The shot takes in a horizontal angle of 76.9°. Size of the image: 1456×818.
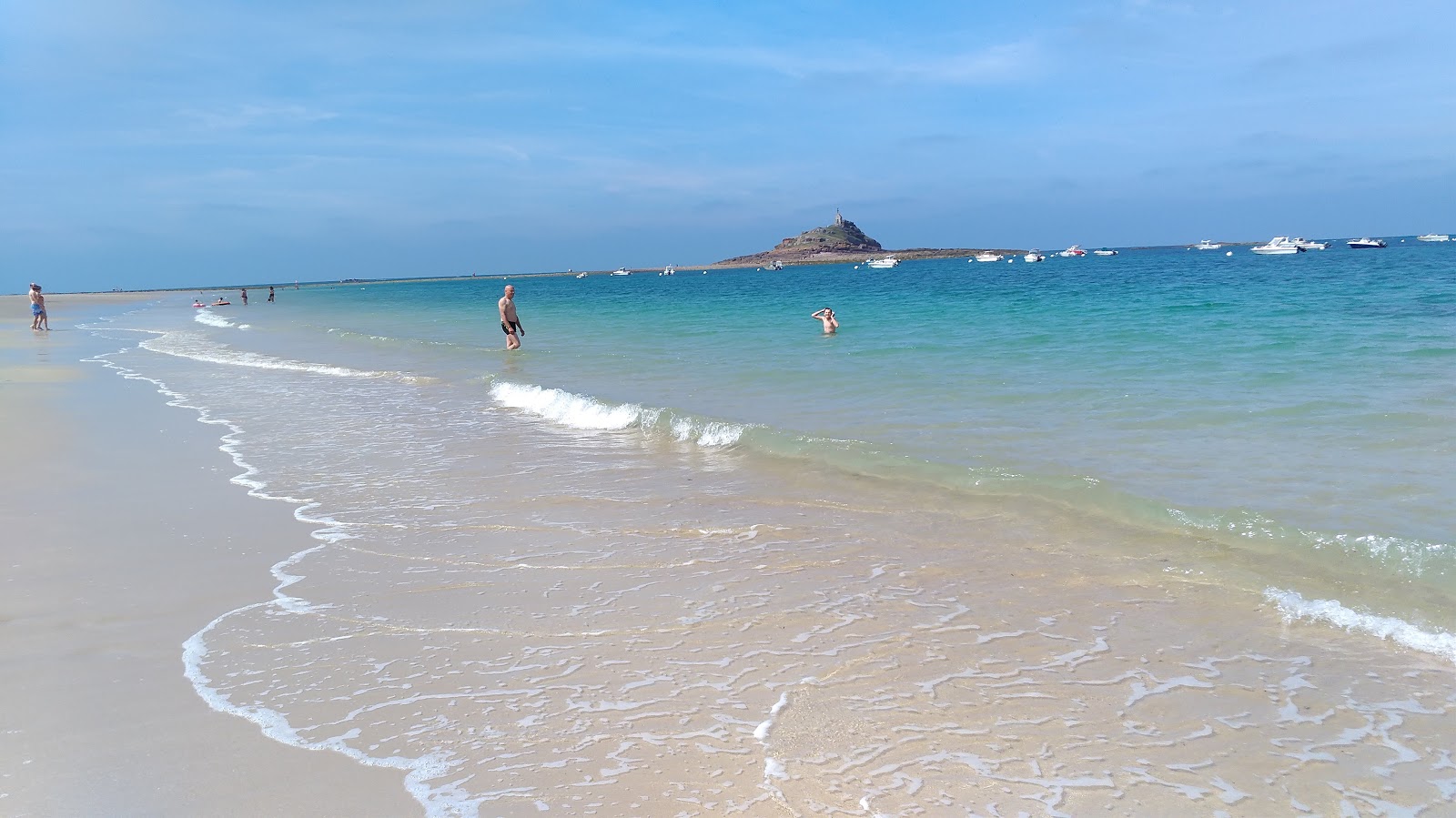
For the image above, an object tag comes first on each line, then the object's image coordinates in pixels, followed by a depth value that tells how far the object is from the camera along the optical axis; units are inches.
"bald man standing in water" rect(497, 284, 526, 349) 916.6
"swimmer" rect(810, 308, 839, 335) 991.0
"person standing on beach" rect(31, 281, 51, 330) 1342.3
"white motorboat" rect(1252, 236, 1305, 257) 3887.8
